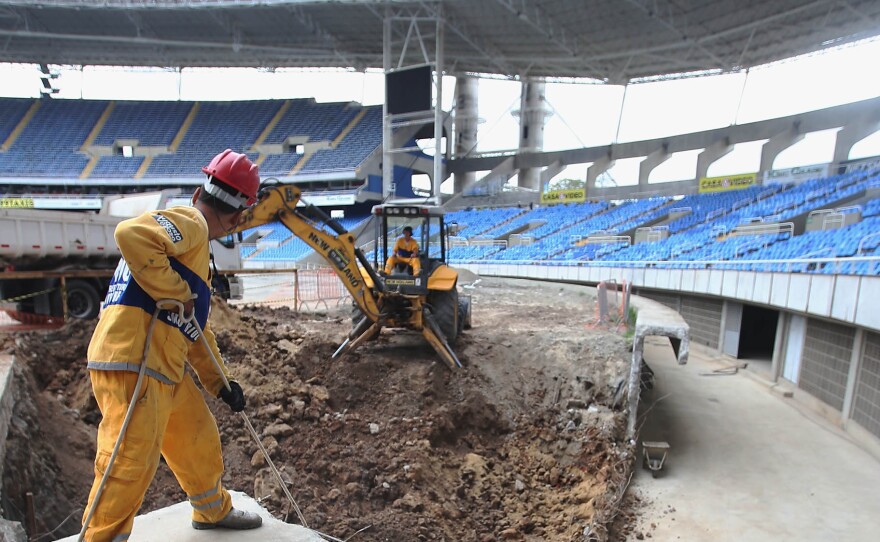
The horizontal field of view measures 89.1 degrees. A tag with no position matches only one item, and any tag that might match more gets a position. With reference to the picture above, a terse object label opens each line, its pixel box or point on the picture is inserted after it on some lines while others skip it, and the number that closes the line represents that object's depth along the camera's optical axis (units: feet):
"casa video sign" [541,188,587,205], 91.79
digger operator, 25.08
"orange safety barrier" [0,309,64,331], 24.50
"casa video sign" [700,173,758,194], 69.51
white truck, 24.17
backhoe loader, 21.08
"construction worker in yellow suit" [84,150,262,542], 6.05
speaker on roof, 87.81
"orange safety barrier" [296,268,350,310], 43.57
